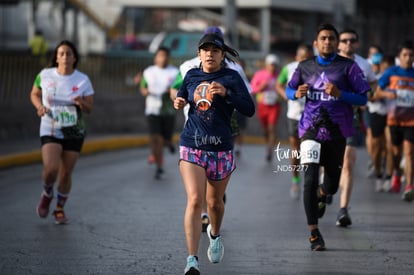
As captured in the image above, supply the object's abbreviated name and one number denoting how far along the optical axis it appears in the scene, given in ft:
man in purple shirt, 59.95
